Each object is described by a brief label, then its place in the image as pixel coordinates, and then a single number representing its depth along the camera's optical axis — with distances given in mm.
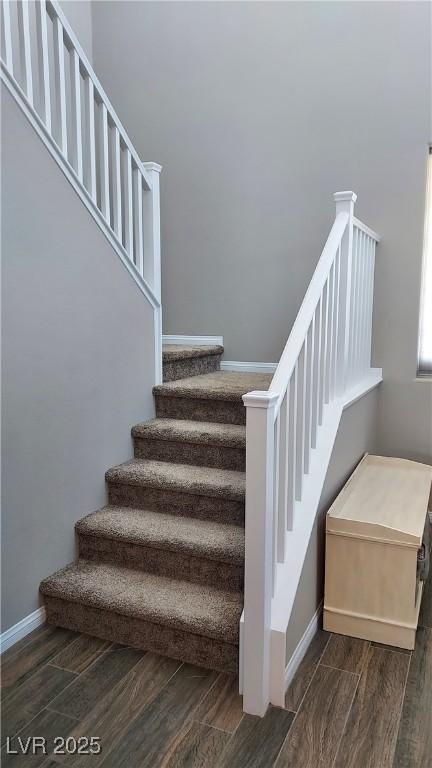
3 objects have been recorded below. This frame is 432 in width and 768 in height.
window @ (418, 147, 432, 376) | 3457
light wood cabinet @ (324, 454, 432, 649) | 2350
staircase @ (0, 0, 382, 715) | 1976
